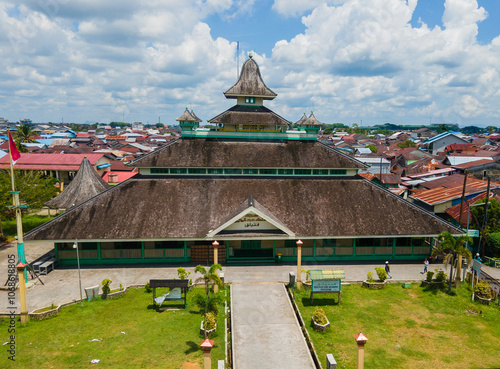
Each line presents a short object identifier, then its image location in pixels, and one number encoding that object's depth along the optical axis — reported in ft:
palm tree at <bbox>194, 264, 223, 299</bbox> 68.95
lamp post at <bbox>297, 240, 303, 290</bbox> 85.76
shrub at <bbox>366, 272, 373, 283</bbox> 88.62
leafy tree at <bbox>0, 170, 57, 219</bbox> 123.24
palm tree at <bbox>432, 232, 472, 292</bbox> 83.30
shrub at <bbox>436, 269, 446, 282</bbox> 88.38
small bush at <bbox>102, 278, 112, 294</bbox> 80.23
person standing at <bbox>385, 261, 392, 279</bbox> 95.74
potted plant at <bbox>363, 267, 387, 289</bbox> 87.51
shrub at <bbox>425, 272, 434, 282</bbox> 88.14
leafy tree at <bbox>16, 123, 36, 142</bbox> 342.64
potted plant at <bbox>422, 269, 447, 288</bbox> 88.28
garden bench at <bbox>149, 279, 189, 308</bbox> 74.90
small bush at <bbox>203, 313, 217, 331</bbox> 64.03
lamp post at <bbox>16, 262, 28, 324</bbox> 67.02
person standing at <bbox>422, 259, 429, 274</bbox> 98.17
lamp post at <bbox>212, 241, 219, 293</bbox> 84.89
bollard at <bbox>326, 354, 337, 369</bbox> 52.47
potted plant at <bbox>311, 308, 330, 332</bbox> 67.15
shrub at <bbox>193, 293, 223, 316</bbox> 66.23
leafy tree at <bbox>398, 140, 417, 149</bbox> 483.06
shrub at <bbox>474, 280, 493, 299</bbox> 80.59
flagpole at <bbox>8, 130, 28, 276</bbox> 66.33
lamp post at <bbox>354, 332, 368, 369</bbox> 47.96
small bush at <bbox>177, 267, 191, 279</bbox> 81.00
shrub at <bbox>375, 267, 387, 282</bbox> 87.45
